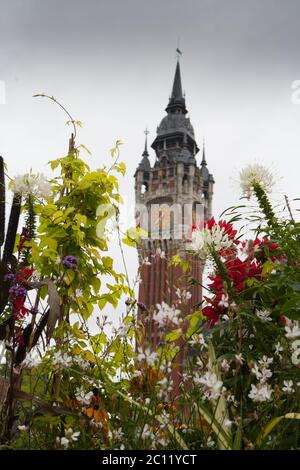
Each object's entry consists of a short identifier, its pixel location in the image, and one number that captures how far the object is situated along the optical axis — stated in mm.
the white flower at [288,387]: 1598
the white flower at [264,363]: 1626
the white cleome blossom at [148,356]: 1696
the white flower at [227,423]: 1498
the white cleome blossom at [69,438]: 1646
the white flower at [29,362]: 1901
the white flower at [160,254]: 2230
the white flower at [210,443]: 1689
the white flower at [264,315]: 1953
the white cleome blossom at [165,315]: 1698
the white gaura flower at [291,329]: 1580
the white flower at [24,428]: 1775
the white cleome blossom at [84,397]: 1945
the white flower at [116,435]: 1716
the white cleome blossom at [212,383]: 1460
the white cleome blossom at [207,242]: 2029
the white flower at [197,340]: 1906
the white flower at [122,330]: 2115
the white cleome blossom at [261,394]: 1482
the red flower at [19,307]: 2199
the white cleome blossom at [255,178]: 2320
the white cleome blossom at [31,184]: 2486
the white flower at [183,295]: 1979
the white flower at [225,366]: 1593
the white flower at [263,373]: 1550
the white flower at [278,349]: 1759
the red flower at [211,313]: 2205
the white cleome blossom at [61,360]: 1913
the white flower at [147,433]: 1676
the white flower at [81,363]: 2319
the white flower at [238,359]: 1566
